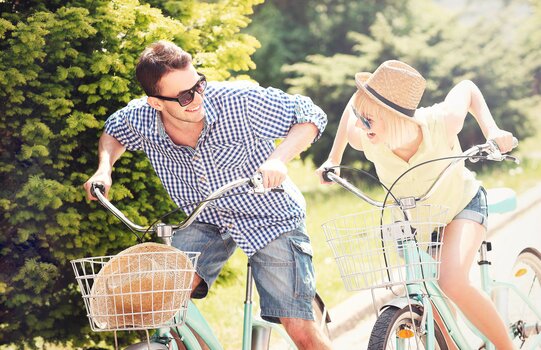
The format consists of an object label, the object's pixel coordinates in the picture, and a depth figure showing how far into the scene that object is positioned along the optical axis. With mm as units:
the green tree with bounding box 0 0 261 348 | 4789
